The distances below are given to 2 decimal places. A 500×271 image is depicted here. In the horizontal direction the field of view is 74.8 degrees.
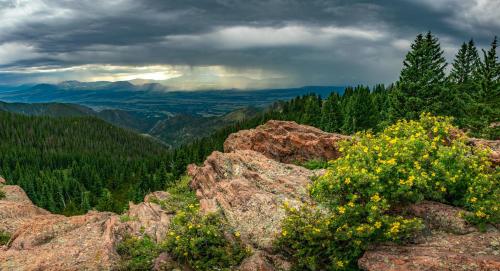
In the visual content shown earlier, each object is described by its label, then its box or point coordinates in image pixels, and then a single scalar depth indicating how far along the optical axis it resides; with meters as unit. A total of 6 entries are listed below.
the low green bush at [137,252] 15.26
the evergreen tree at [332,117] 92.25
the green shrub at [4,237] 20.73
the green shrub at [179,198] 23.56
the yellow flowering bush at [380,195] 12.86
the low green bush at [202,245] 14.73
